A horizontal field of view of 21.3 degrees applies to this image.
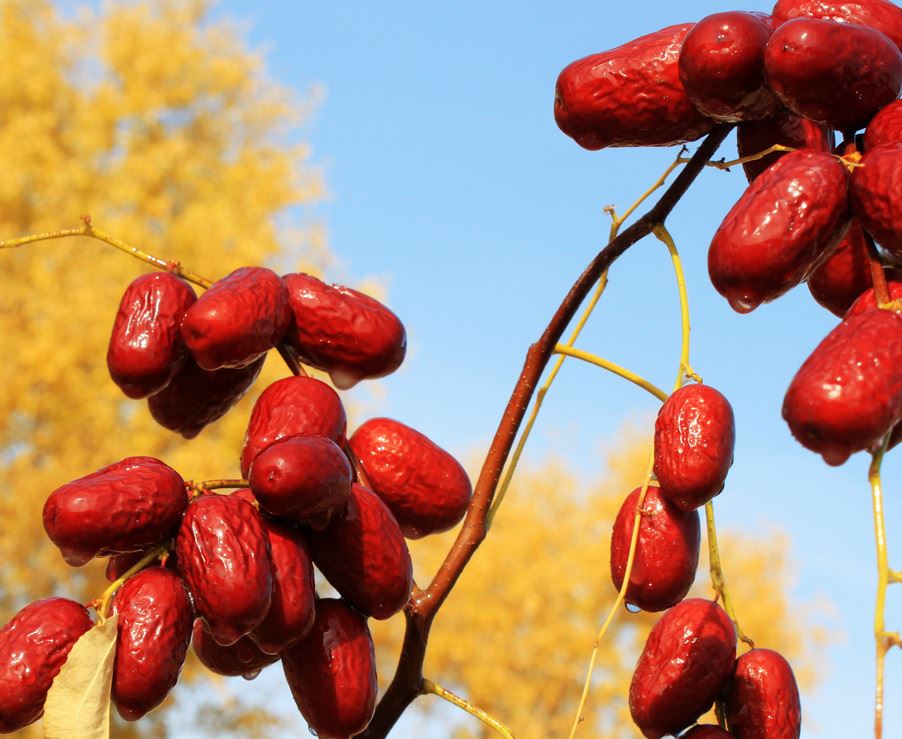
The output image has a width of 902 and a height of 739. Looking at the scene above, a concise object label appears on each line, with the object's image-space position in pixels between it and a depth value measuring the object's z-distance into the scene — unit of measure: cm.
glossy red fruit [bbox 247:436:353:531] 54
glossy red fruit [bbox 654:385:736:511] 54
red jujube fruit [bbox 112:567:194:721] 54
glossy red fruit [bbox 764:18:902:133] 52
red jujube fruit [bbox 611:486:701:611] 55
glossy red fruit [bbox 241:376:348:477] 58
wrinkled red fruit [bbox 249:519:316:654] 54
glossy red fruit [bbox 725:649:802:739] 54
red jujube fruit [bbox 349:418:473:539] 60
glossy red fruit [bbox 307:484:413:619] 56
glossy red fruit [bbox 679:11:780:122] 53
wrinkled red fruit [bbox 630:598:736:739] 55
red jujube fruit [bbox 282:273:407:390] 61
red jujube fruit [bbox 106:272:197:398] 59
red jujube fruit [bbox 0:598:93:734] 54
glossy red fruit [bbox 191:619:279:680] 58
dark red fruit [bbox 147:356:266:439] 61
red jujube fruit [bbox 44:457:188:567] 54
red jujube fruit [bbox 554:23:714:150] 55
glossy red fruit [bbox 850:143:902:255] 50
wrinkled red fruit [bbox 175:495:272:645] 53
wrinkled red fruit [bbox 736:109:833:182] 55
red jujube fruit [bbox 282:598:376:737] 56
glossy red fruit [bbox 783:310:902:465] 48
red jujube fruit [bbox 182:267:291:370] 58
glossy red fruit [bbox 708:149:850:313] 50
